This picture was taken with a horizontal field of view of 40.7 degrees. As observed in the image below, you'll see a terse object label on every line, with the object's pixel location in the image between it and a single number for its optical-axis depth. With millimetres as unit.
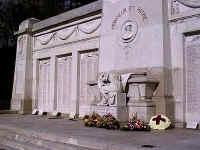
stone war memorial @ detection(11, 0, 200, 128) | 7273
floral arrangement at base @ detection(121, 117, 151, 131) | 6574
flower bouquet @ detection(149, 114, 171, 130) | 6746
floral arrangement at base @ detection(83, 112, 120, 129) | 6855
